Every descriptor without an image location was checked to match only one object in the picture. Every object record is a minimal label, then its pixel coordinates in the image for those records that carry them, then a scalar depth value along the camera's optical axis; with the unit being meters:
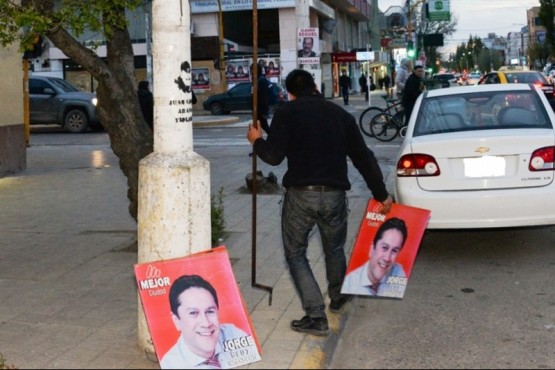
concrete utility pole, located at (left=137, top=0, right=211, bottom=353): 5.16
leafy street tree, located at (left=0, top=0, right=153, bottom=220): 7.57
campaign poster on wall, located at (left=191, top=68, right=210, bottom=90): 43.38
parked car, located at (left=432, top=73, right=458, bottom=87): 58.24
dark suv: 25.86
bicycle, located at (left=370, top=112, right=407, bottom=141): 20.81
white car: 7.88
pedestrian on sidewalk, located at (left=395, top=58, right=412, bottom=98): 23.66
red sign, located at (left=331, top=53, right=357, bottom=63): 52.34
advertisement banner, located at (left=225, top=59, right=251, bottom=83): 43.97
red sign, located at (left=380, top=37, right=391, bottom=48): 54.40
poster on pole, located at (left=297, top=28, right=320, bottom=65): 24.50
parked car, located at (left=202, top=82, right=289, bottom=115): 36.06
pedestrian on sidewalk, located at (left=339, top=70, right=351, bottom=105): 41.91
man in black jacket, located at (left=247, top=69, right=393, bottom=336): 5.73
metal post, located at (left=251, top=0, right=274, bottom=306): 6.37
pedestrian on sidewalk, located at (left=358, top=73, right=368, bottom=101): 53.18
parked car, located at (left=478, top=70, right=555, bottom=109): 27.84
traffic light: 41.58
